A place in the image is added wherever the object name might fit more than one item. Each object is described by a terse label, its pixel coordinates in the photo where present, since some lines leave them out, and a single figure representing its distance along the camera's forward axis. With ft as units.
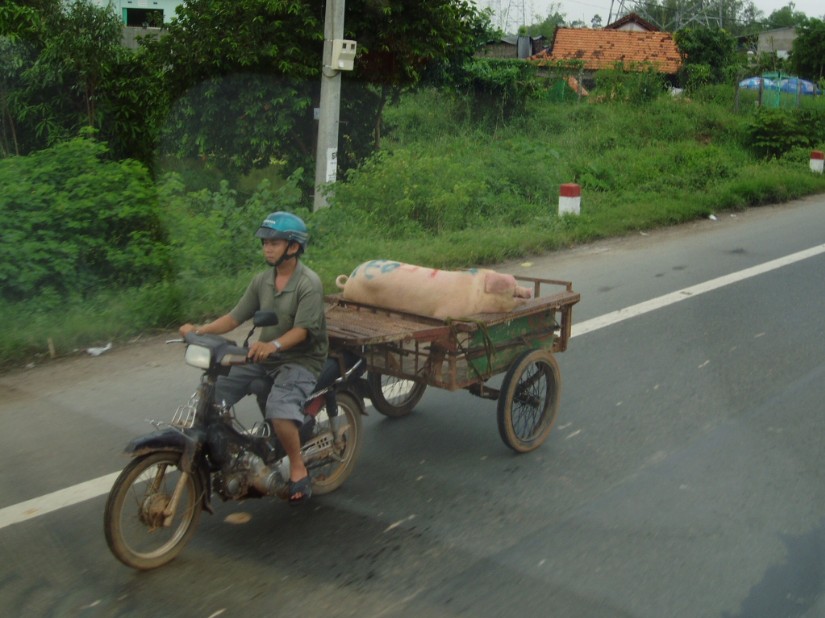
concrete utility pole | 39.29
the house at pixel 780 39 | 224.37
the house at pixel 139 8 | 114.54
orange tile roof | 122.16
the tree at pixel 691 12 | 206.28
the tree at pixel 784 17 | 332.10
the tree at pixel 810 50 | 148.15
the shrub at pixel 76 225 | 26.71
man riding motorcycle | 14.05
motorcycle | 12.85
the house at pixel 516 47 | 172.45
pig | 16.61
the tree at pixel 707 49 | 106.83
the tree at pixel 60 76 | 46.44
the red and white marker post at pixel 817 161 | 61.98
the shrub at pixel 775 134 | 67.82
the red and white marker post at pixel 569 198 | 42.29
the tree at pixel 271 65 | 49.75
